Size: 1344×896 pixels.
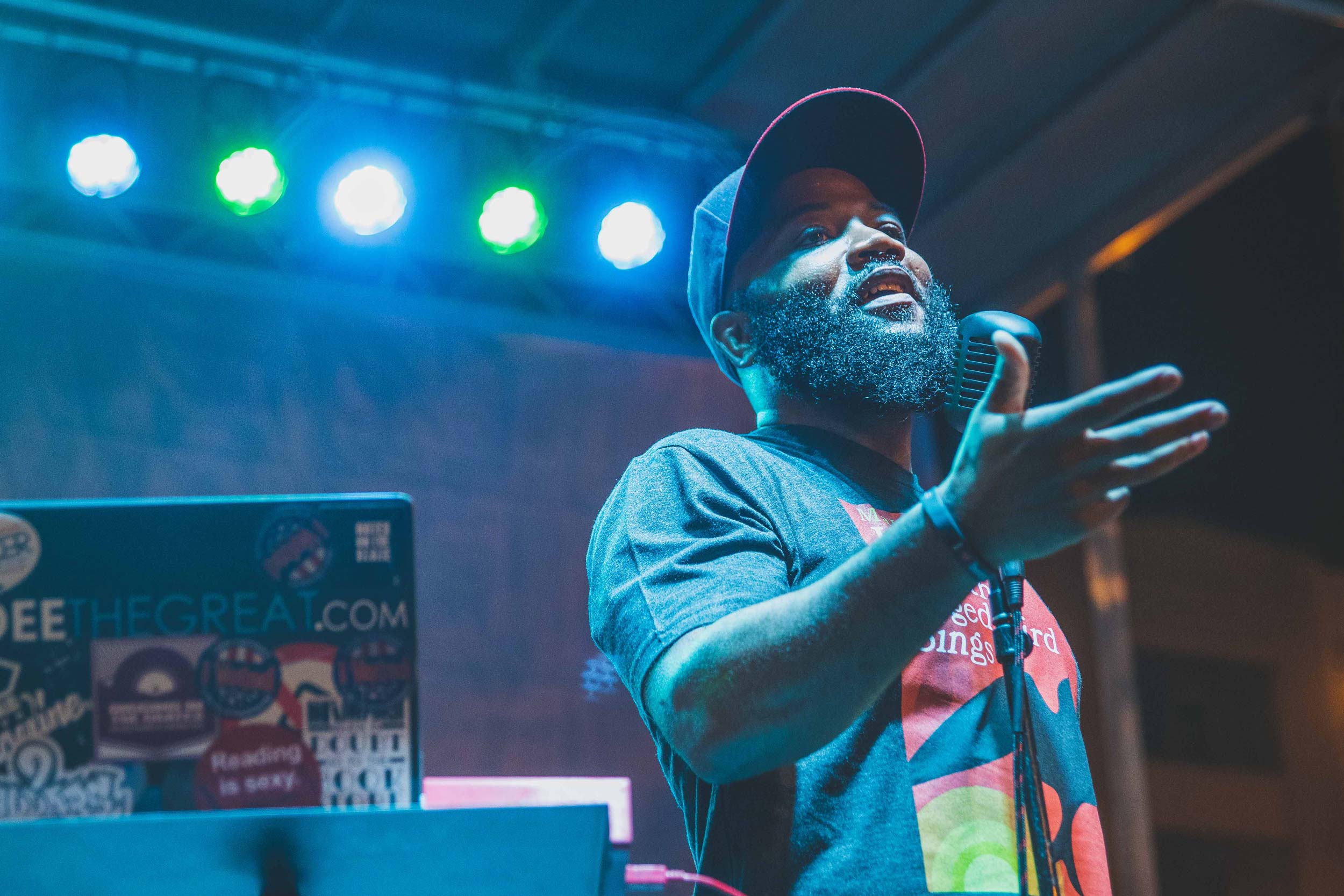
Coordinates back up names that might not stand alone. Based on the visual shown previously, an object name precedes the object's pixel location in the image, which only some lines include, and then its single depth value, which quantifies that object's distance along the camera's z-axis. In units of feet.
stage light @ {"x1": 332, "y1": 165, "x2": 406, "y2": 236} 12.84
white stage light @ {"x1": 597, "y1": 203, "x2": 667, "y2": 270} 13.94
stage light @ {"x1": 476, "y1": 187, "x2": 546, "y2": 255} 13.42
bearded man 3.58
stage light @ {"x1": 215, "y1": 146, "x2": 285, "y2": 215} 12.44
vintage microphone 4.18
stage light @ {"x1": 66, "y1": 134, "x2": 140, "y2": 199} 11.94
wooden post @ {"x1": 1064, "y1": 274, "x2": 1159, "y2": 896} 13.07
